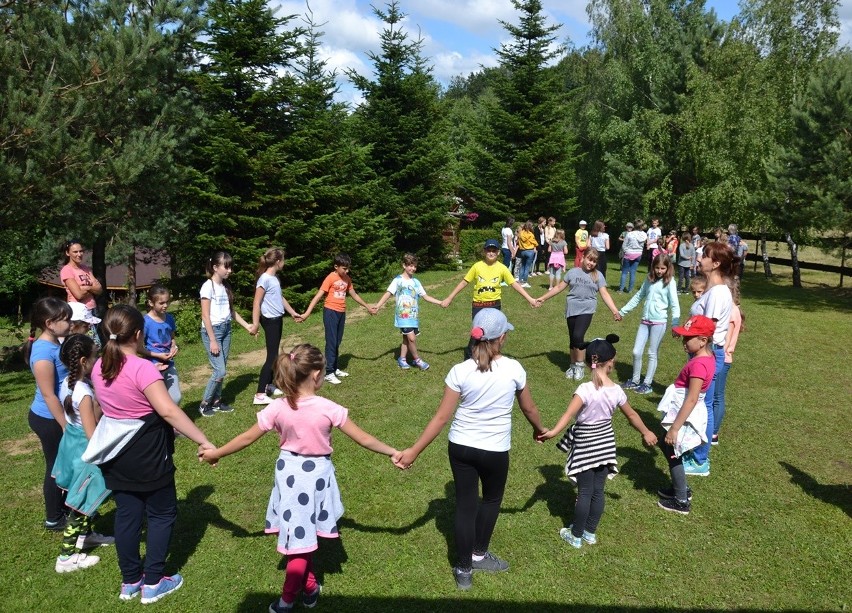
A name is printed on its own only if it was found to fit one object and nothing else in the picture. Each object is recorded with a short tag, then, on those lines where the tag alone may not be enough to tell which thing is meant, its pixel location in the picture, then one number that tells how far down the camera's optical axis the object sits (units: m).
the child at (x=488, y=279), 8.47
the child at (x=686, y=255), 16.11
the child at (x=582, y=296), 8.59
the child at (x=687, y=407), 4.97
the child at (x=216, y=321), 7.05
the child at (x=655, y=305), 8.05
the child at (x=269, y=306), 7.52
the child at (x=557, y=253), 15.61
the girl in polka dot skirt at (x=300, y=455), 3.69
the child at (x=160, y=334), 5.96
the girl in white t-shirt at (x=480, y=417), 3.88
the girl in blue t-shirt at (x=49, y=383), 4.38
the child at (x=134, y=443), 3.81
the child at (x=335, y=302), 8.46
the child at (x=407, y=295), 8.98
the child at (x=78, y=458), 4.19
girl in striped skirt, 4.59
